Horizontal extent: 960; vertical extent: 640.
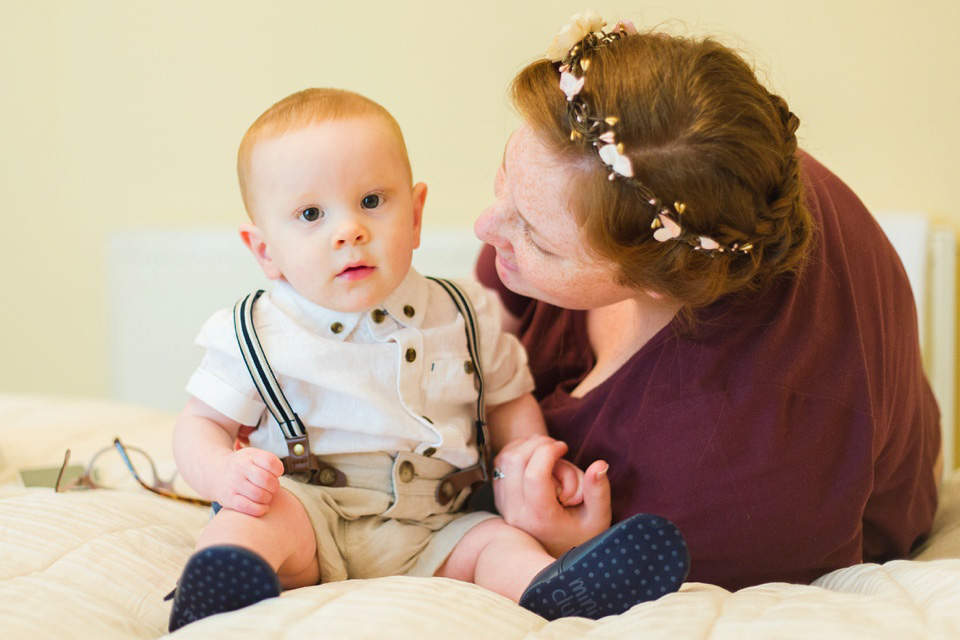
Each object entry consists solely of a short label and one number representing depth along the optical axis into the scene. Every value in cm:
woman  93
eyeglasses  132
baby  103
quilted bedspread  80
